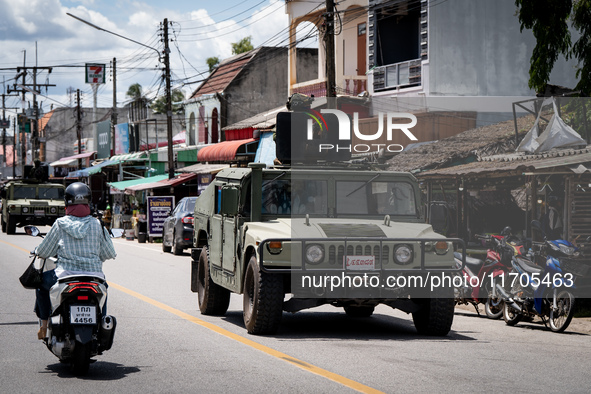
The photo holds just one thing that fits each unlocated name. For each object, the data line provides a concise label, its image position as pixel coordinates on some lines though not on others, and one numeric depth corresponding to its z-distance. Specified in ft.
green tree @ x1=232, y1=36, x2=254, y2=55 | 241.14
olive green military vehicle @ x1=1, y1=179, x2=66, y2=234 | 130.11
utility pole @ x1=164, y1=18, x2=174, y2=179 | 131.64
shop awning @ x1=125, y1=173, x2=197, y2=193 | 137.39
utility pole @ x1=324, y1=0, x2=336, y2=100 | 77.36
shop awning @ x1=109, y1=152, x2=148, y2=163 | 179.22
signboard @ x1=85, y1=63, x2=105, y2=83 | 242.37
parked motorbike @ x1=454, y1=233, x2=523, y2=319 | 43.39
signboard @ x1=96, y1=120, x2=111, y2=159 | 240.12
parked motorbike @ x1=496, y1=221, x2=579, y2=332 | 38.34
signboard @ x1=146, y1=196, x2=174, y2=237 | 113.50
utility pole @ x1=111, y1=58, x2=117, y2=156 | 200.15
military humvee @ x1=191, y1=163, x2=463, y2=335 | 33.99
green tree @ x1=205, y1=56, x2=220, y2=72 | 248.11
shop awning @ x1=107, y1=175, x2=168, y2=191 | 153.99
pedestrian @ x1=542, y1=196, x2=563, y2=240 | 63.52
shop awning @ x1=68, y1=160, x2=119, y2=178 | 189.26
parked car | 88.02
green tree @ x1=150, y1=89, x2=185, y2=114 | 270.05
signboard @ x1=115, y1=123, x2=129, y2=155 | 219.20
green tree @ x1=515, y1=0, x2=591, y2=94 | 46.57
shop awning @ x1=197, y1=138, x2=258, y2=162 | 125.80
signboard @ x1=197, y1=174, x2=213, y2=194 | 139.39
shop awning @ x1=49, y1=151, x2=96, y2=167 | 251.89
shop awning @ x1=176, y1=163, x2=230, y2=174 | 133.13
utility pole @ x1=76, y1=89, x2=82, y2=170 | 215.92
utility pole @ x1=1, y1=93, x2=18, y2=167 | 342.03
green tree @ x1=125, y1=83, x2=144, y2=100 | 297.53
